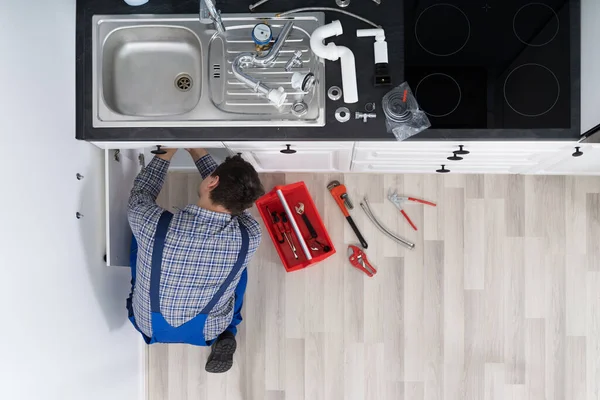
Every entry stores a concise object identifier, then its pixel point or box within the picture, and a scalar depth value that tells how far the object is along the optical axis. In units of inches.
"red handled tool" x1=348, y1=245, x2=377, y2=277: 97.3
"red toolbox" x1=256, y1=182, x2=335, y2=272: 92.8
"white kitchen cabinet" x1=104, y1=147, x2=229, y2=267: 76.8
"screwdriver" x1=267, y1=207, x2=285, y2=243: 92.7
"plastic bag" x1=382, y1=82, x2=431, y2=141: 62.4
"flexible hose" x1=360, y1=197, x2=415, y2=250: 98.1
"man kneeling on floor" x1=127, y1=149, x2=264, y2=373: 68.2
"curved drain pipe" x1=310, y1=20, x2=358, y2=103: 58.5
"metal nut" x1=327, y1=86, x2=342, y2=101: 63.2
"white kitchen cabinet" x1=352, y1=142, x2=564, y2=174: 67.6
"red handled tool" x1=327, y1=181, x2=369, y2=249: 97.2
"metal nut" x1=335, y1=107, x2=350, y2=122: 63.3
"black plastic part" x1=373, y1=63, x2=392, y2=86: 62.6
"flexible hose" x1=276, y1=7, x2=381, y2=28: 63.6
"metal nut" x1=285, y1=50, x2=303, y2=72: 62.6
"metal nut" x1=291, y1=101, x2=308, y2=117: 63.4
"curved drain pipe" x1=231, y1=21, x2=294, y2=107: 61.3
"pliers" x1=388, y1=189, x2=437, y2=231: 97.8
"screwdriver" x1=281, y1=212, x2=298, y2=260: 92.8
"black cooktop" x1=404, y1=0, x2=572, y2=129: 65.8
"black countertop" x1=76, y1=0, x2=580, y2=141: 62.8
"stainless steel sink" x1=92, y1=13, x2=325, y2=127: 64.4
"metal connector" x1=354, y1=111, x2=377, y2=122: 62.8
